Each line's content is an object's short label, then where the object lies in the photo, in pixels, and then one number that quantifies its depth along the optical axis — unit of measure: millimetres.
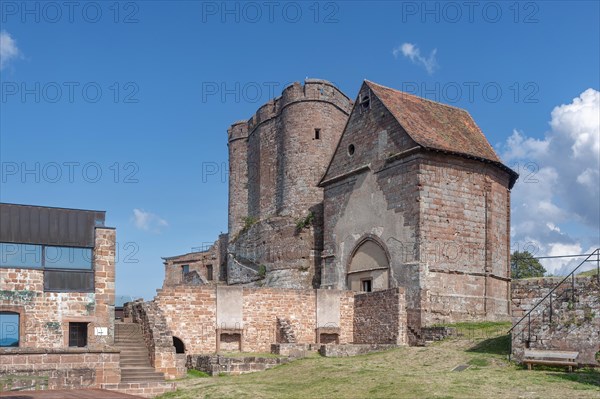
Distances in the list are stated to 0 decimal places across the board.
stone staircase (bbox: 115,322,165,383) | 20844
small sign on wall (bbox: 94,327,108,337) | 23230
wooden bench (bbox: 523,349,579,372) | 18031
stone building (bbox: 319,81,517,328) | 28750
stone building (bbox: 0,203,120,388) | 22562
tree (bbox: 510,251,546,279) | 51175
